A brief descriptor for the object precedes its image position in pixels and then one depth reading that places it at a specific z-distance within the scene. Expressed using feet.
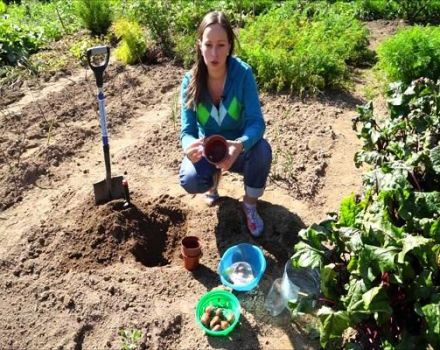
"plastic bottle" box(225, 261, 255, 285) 10.19
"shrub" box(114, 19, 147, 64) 18.71
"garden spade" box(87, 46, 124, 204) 10.58
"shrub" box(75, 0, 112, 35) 21.50
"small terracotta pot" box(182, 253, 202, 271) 10.38
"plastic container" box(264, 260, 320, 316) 9.59
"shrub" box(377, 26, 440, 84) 15.57
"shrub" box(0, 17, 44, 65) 19.80
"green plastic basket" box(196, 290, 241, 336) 9.40
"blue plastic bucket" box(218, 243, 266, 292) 10.00
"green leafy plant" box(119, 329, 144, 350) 9.05
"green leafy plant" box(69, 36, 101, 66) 19.67
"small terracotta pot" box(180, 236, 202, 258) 10.30
